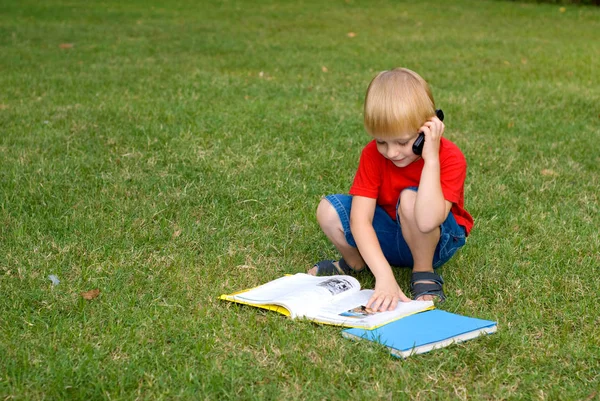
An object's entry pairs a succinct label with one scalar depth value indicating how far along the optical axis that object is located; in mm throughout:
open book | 2861
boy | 2988
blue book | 2641
